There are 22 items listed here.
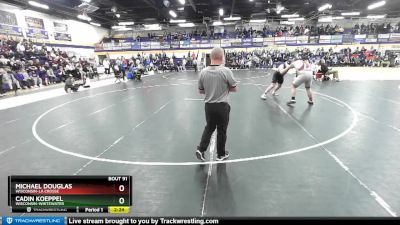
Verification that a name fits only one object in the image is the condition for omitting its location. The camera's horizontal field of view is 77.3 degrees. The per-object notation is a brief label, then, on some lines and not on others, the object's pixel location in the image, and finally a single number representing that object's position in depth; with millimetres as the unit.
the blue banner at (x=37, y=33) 23688
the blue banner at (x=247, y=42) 33250
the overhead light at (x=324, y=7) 27366
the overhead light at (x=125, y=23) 35081
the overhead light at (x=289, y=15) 33969
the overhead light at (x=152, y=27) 38156
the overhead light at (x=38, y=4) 21141
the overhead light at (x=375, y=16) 34406
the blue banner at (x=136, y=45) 35000
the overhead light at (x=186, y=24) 38553
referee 3936
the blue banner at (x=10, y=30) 20289
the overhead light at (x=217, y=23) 36144
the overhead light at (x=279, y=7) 26719
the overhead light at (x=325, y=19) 34225
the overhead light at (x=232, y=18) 34638
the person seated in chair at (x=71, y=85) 13680
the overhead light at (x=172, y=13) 28611
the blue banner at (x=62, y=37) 27422
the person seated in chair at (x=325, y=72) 14875
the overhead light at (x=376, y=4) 26453
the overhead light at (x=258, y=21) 36719
